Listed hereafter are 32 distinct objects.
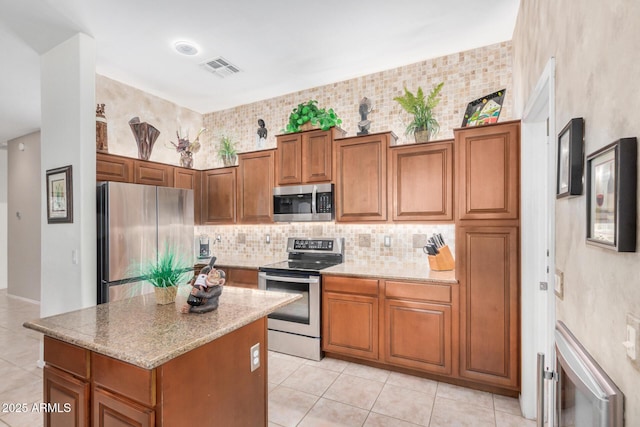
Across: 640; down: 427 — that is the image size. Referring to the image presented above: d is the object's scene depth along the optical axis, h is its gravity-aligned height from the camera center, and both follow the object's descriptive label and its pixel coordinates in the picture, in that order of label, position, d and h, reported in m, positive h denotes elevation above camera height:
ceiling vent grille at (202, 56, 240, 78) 3.29 +1.57
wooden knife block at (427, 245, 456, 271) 2.91 -0.47
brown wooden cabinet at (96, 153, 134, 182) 3.07 +0.45
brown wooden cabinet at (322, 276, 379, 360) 2.88 -1.00
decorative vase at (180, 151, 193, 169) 4.25 +0.71
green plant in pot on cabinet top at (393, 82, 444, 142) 2.96 +0.93
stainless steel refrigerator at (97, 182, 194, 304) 2.82 -0.19
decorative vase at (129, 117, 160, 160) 3.70 +0.91
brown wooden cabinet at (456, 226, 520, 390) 2.38 -0.73
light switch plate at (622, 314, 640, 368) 0.74 -0.31
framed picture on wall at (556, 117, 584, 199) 1.11 +0.20
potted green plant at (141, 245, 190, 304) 1.75 -0.38
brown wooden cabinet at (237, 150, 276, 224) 3.79 +0.31
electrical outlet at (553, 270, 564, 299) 1.36 -0.33
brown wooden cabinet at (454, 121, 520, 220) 2.39 +0.31
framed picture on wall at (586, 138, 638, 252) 0.77 +0.04
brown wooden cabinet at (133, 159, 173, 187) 3.49 +0.45
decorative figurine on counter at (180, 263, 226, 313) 1.63 -0.42
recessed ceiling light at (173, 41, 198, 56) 2.95 +1.57
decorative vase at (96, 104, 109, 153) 3.00 +0.78
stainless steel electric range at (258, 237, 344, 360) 3.11 -0.98
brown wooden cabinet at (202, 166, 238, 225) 4.07 +0.21
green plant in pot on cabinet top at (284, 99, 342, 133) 3.38 +1.03
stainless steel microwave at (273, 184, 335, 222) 3.37 +0.09
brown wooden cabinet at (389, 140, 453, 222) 2.83 +0.27
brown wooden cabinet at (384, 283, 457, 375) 2.60 -1.06
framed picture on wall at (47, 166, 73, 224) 2.84 +0.15
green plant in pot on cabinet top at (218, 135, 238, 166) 4.25 +0.79
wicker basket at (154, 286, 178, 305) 1.79 -0.48
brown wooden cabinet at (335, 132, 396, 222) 3.11 +0.35
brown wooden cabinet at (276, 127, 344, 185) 3.39 +0.61
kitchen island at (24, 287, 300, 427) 1.22 -0.68
